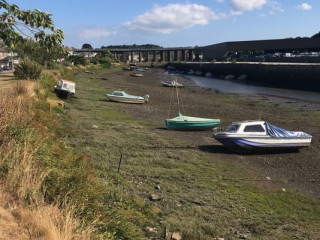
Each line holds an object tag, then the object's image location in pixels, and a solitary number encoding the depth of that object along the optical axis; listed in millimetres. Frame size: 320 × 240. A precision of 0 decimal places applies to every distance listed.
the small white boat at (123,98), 39062
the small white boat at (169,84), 64041
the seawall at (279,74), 68000
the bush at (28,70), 35969
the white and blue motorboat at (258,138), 19172
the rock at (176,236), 9229
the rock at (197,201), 12008
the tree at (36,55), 54919
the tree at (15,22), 5406
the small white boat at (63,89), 35656
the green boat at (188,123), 24938
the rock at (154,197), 11891
